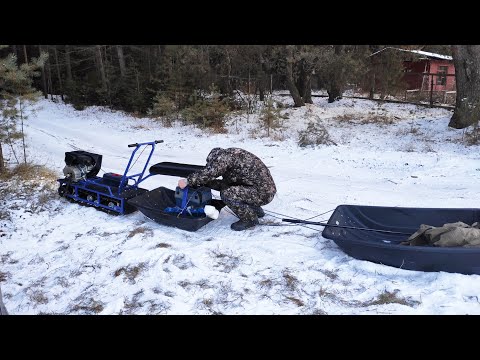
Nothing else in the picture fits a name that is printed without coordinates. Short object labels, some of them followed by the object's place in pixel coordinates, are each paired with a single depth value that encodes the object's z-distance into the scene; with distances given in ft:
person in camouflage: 17.66
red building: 71.97
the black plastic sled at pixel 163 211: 18.03
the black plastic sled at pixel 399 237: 12.96
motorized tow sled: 18.43
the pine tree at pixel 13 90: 23.18
